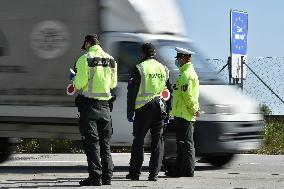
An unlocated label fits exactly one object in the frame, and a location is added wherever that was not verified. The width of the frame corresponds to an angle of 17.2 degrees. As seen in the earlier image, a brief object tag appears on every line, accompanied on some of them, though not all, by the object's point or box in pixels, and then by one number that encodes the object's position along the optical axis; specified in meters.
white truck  14.09
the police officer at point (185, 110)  12.76
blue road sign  21.55
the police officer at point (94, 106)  11.13
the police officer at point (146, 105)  11.91
